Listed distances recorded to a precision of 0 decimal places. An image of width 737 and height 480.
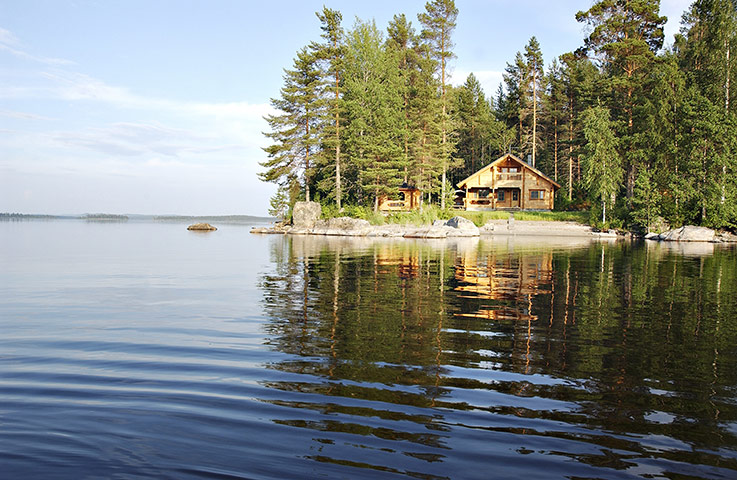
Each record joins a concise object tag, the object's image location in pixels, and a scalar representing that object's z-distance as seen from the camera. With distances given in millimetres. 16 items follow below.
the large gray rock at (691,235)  42625
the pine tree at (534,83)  66250
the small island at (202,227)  70262
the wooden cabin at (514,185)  63359
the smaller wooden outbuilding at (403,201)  60375
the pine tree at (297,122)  56656
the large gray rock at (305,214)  55781
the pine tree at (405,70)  57828
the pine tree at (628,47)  48469
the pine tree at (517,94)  71375
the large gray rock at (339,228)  50781
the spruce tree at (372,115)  53406
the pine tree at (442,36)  57156
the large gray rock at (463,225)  46431
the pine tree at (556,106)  67956
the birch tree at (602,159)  49812
